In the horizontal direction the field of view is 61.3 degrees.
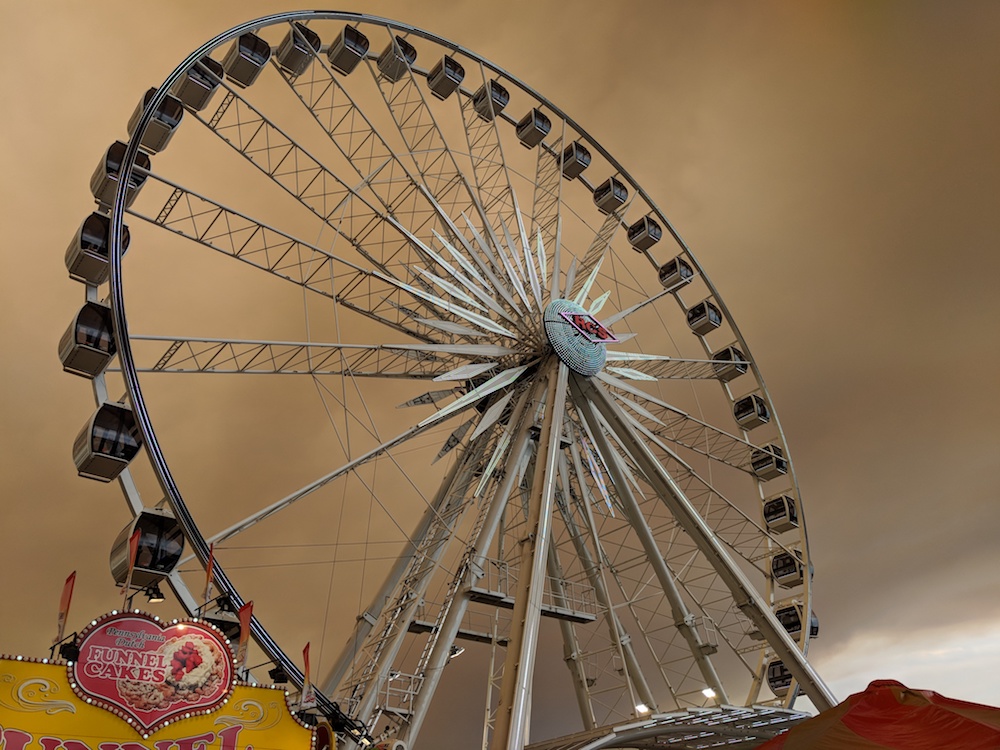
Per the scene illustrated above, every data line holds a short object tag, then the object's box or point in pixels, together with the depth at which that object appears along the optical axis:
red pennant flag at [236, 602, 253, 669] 12.09
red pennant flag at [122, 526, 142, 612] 11.97
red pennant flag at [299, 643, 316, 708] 11.83
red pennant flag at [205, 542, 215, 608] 12.22
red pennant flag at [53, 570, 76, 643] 10.41
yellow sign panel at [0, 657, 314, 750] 9.52
